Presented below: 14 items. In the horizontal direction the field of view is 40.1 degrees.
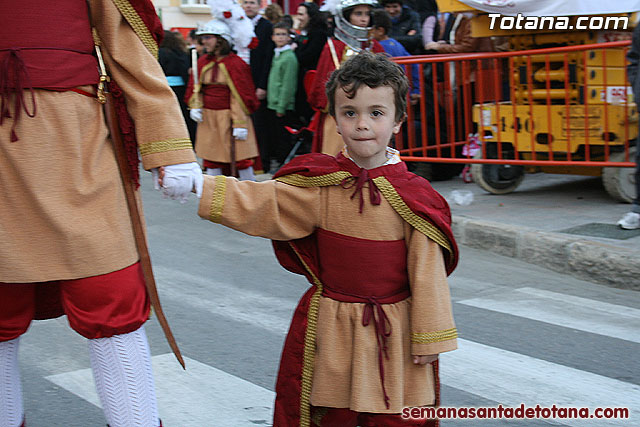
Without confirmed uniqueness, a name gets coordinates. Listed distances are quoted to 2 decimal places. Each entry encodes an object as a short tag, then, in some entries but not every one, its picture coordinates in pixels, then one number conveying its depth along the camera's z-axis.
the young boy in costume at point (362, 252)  2.76
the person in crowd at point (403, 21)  10.28
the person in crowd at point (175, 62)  12.81
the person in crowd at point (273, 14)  12.13
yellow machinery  7.29
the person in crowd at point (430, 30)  10.19
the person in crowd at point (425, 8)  10.71
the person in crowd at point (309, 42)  9.81
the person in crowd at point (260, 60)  10.89
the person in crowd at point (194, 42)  11.45
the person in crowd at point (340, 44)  7.16
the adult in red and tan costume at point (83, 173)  2.65
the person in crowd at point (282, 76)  10.46
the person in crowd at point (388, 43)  8.54
